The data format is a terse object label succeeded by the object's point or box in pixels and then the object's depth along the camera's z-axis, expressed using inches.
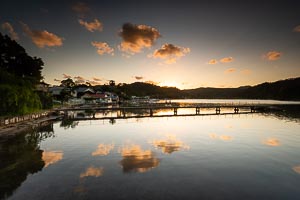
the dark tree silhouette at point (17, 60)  1993.1
